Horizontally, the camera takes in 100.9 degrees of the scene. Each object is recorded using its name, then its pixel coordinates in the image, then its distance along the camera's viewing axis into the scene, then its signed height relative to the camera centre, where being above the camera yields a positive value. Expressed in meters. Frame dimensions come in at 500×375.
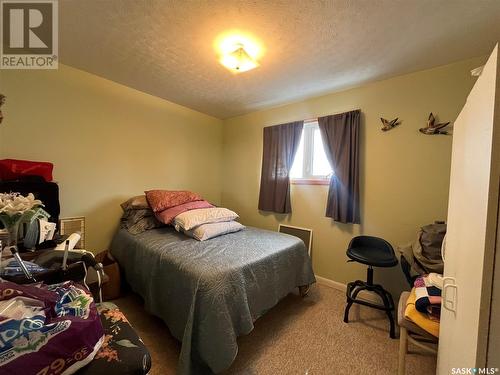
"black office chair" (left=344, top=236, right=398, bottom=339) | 1.86 -0.70
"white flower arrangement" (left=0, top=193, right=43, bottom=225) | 1.09 -0.19
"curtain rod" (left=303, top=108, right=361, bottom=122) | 2.77 +0.85
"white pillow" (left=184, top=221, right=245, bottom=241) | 2.07 -0.55
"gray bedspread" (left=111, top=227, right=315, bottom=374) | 1.28 -0.80
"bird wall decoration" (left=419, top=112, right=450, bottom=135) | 1.94 +0.57
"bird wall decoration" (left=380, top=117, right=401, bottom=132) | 2.19 +0.66
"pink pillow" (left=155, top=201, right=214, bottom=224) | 2.30 -0.39
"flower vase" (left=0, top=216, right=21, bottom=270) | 1.12 -0.35
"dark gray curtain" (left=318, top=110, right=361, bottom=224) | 2.39 +0.24
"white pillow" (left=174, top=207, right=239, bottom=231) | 2.14 -0.43
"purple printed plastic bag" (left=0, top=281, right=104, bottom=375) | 0.55 -0.48
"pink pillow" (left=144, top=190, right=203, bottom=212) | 2.42 -0.26
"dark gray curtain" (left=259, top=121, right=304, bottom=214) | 2.91 +0.25
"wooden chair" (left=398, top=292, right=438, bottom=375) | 1.16 -0.88
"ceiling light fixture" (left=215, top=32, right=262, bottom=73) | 1.67 +1.14
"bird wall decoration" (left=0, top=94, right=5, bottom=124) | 1.68 +0.59
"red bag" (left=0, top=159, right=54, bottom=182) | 1.69 +0.03
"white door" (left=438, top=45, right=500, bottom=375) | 0.52 -0.13
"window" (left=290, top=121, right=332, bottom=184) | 2.82 +0.33
